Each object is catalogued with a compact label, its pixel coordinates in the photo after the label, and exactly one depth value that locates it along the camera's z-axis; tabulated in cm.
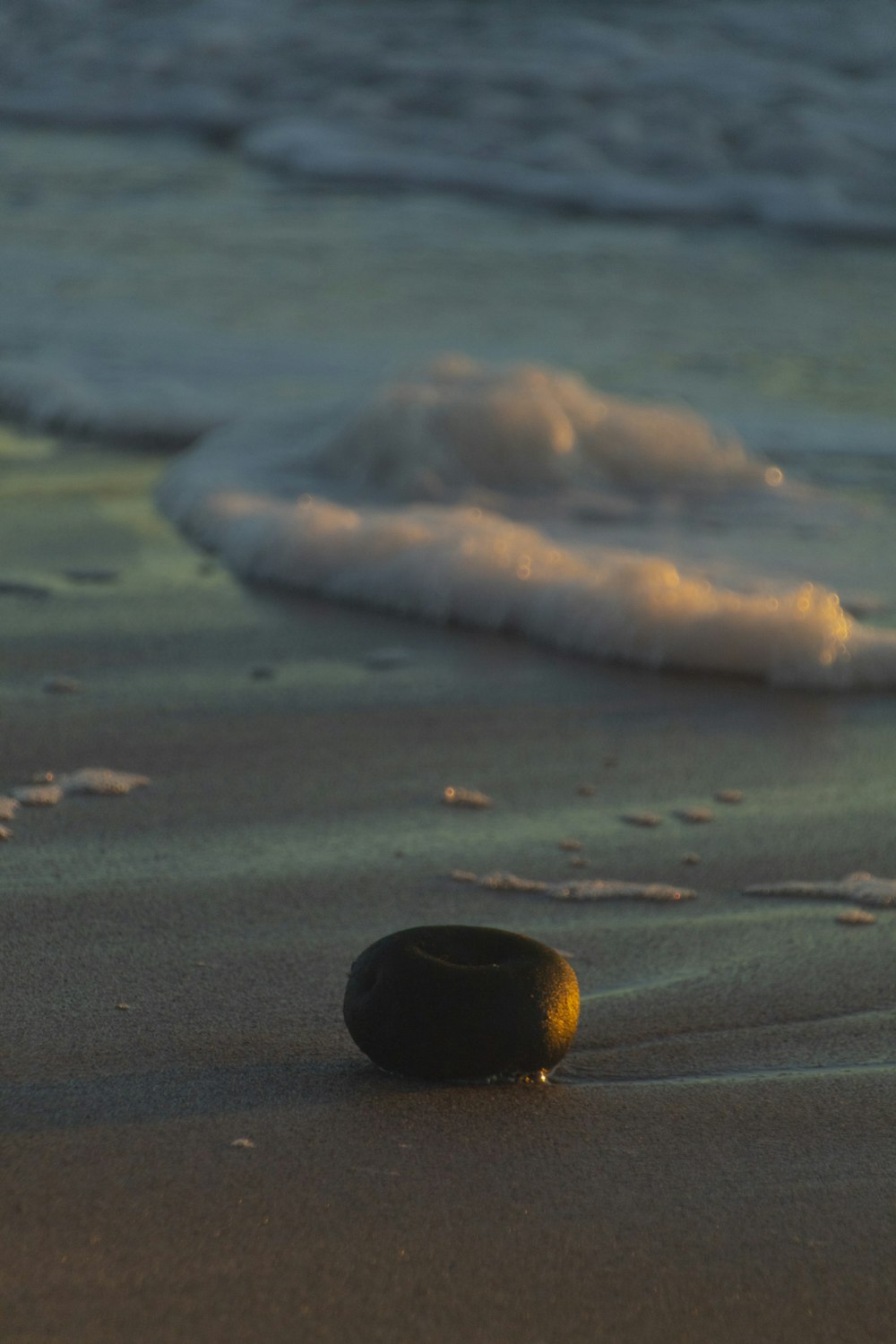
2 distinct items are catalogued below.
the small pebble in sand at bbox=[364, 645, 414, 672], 727
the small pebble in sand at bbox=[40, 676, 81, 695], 659
